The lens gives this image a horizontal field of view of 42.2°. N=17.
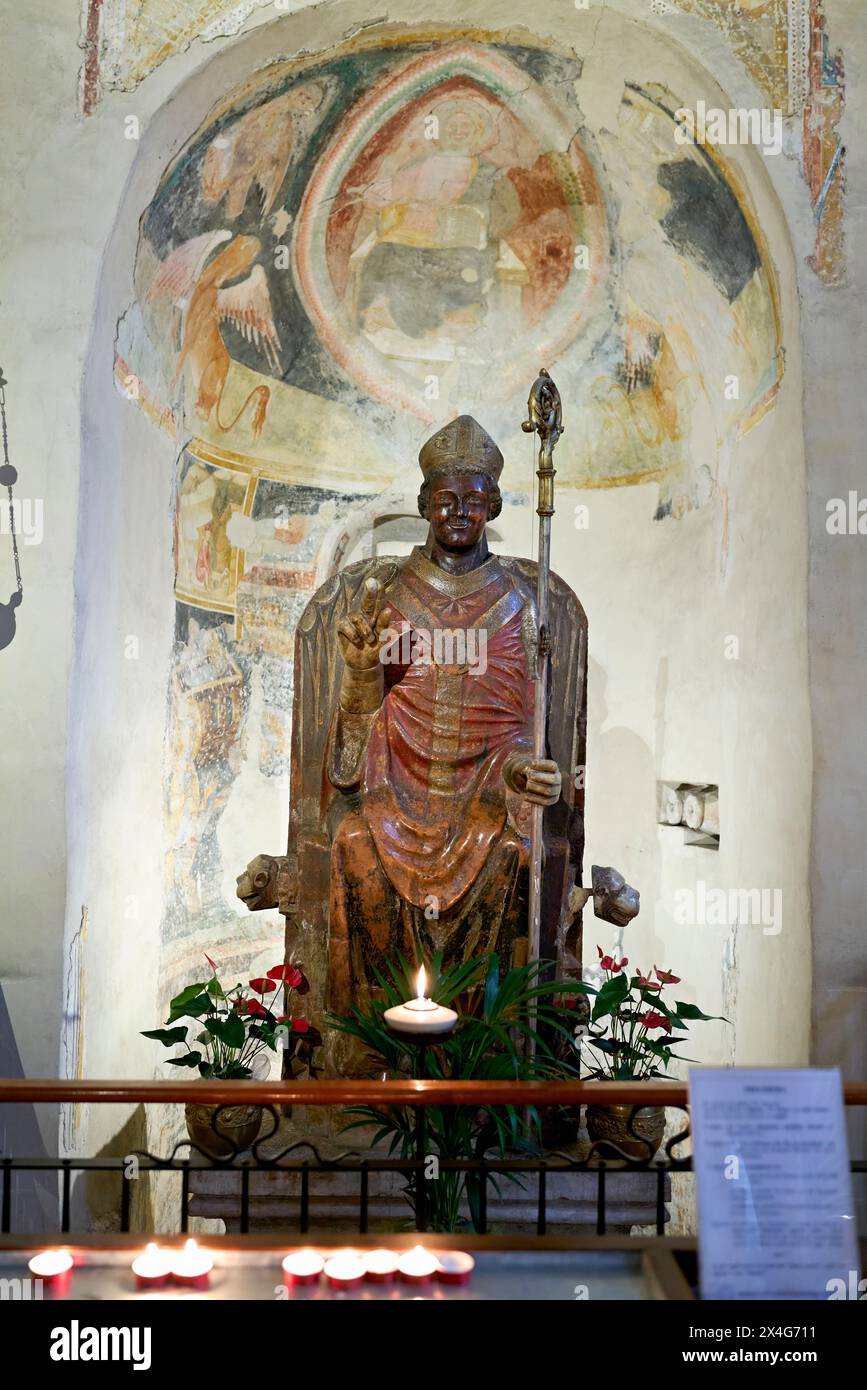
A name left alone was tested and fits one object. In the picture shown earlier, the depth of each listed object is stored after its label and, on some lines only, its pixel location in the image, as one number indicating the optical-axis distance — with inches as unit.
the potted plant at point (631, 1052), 172.9
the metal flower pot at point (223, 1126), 170.4
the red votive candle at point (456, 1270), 89.7
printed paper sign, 80.0
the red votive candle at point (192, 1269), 88.6
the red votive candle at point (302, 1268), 88.3
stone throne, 198.1
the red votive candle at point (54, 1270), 87.0
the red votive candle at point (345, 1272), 86.7
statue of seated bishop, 187.5
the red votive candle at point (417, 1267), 88.5
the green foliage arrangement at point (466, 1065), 124.7
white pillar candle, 107.6
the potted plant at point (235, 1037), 172.6
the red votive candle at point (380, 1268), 88.0
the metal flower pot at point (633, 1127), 170.6
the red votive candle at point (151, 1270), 88.0
